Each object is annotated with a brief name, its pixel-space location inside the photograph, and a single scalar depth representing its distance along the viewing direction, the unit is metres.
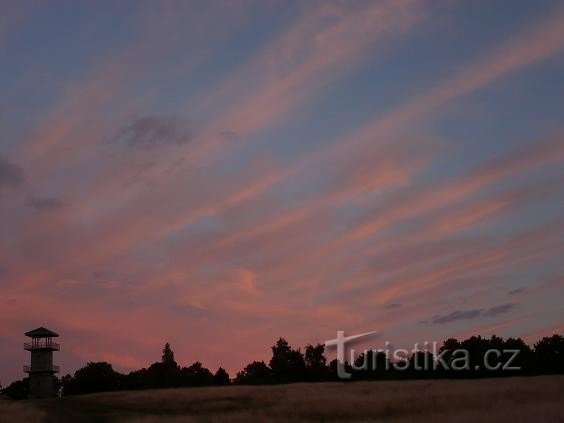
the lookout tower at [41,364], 85.75
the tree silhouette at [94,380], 99.12
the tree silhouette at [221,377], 113.09
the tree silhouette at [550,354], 96.86
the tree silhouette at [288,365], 110.49
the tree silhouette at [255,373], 110.25
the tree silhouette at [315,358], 124.38
